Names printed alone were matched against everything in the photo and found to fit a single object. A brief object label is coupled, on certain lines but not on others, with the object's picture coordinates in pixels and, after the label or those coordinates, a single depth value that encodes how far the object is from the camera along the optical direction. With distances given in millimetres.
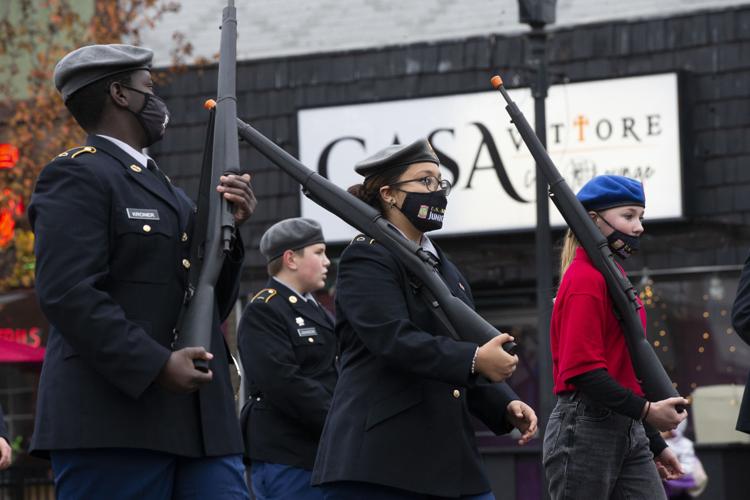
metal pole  18681
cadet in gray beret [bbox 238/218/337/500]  12210
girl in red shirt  9611
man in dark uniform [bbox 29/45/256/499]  7310
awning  22092
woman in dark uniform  8312
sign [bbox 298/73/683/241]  21821
